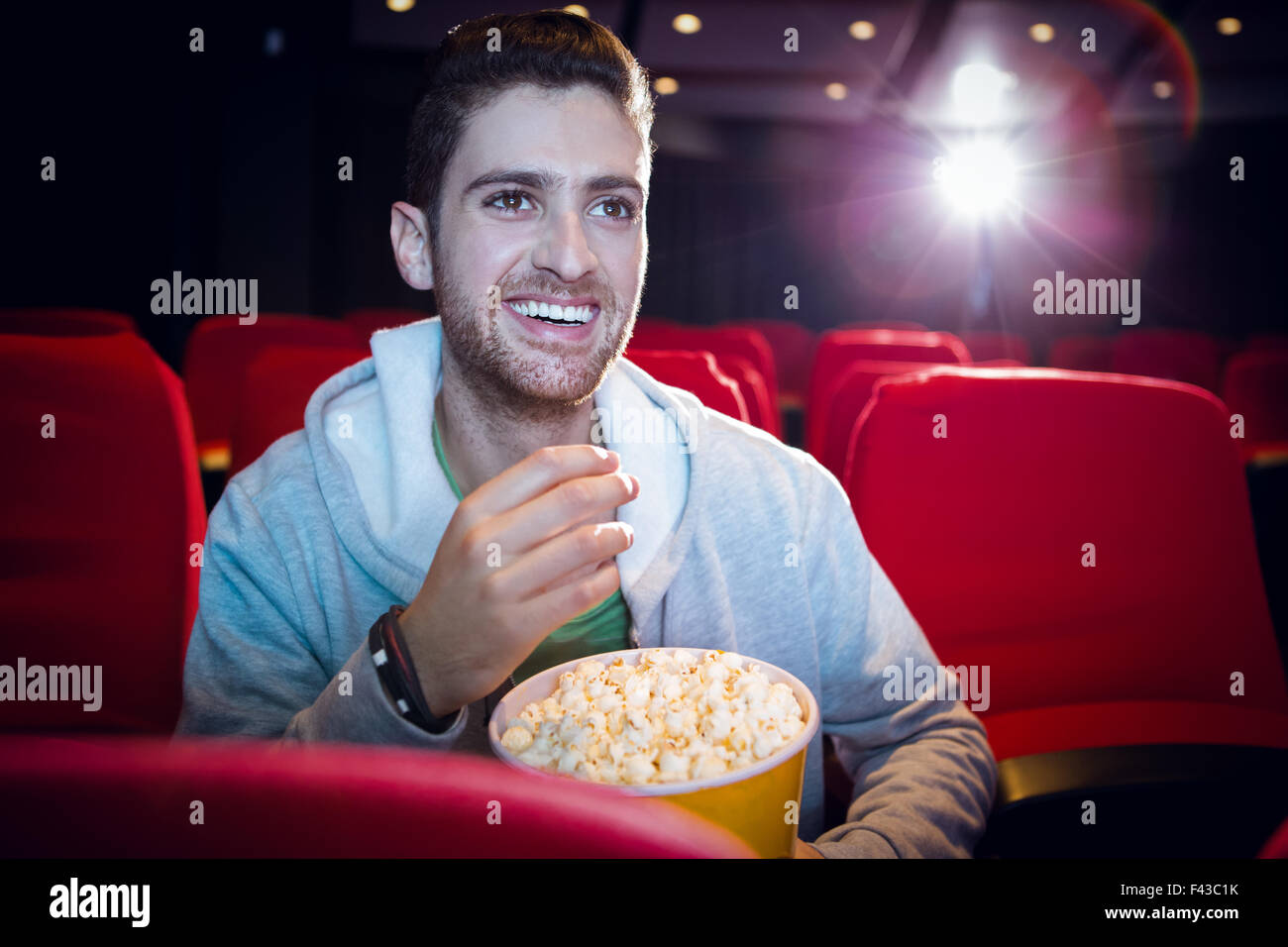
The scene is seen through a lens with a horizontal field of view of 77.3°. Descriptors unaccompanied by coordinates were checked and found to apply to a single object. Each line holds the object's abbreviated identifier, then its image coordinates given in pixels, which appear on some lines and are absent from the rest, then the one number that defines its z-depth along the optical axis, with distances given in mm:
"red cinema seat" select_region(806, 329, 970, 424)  2936
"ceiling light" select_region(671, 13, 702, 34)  5801
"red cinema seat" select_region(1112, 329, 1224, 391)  4898
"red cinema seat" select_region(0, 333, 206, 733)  880
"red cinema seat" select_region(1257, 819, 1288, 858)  281
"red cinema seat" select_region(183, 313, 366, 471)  2305
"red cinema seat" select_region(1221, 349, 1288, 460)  3205
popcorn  504
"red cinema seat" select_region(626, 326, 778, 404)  3289
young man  901
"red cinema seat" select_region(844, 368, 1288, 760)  1183
